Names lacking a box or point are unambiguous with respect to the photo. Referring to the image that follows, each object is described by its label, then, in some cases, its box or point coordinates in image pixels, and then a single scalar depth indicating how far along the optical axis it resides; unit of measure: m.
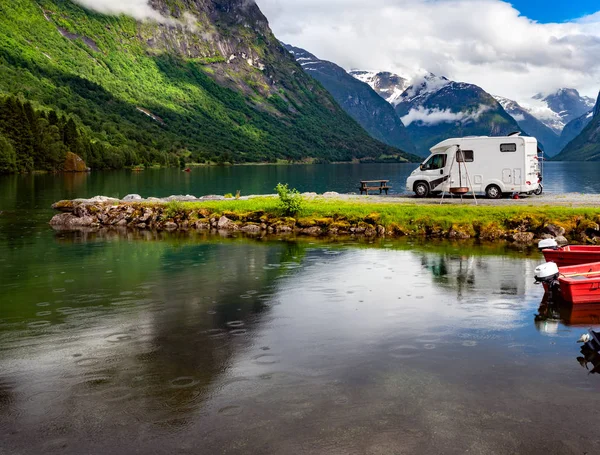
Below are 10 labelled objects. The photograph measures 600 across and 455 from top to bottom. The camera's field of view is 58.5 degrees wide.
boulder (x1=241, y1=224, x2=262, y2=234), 41.72
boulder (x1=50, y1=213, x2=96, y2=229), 46.06
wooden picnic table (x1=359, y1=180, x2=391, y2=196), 56.53
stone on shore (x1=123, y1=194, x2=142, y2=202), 52.96
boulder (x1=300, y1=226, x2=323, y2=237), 40.38
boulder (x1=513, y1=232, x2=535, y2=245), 35.25
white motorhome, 45.62
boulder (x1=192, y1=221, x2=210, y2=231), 43.47
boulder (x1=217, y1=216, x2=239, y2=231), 43.05
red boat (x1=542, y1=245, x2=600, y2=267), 23.12
